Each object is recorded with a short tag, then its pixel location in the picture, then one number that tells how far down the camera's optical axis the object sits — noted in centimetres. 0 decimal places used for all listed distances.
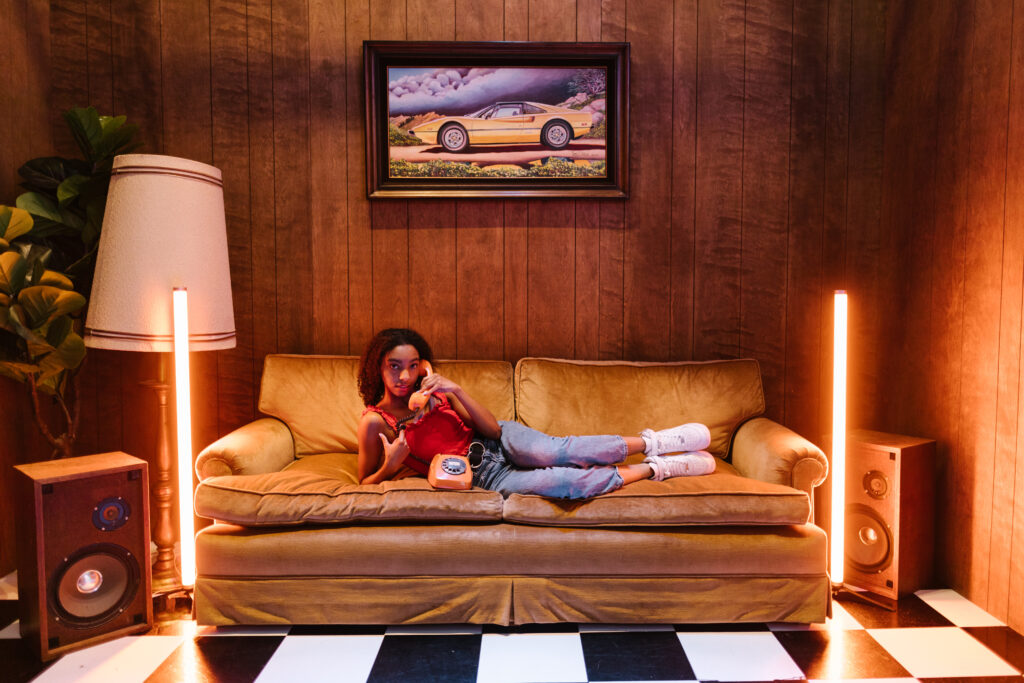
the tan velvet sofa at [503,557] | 204
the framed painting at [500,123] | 300
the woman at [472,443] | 226
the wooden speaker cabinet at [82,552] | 191
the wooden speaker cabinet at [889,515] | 230
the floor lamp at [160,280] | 226
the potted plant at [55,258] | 221
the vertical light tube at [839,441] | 223
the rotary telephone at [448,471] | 213
